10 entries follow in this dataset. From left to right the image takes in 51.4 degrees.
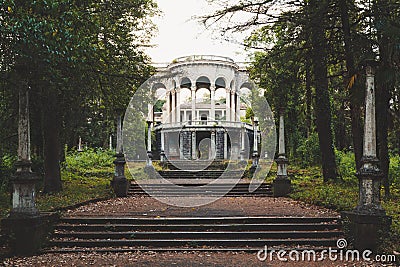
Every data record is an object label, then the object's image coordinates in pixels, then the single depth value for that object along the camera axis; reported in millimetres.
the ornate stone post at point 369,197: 7438
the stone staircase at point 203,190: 16406
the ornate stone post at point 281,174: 14664
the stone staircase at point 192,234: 8164
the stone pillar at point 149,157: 22916
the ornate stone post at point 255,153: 21938
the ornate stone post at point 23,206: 7480
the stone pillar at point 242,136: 39938
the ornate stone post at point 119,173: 14915
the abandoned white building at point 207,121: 38250
